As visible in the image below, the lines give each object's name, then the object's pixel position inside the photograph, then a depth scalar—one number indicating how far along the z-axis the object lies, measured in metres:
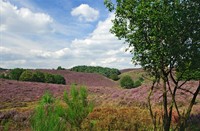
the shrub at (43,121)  3.35
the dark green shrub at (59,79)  31.98
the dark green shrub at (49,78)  31.35
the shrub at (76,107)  6.38
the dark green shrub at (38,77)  30.03
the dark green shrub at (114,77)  47.66
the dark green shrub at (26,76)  29.46
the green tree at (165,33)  6.76
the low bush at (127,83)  34.19
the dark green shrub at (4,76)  31.52
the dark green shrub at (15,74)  30.47
